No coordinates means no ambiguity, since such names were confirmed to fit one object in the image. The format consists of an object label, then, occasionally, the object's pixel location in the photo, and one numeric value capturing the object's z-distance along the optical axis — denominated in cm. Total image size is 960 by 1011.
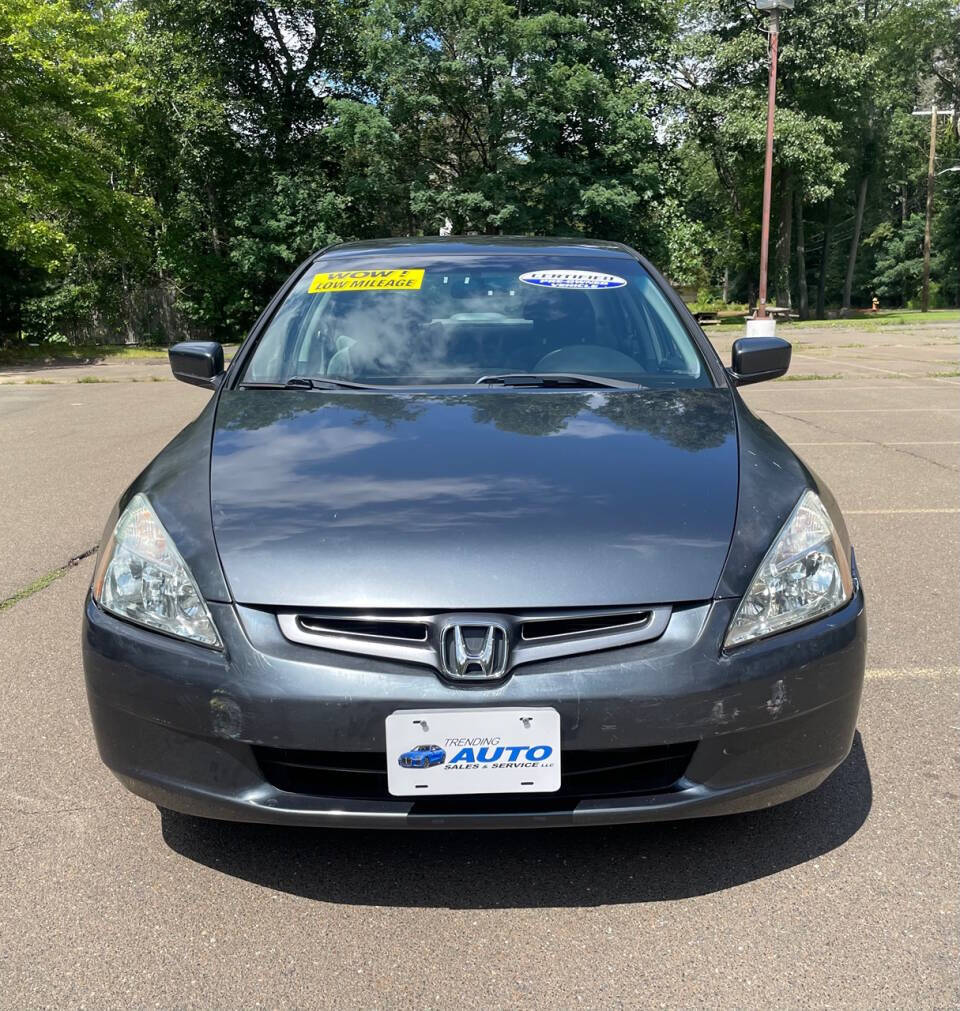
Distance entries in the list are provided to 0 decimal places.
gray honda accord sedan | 189
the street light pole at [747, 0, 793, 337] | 1912
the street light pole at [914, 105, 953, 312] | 4531
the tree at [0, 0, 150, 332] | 1883
